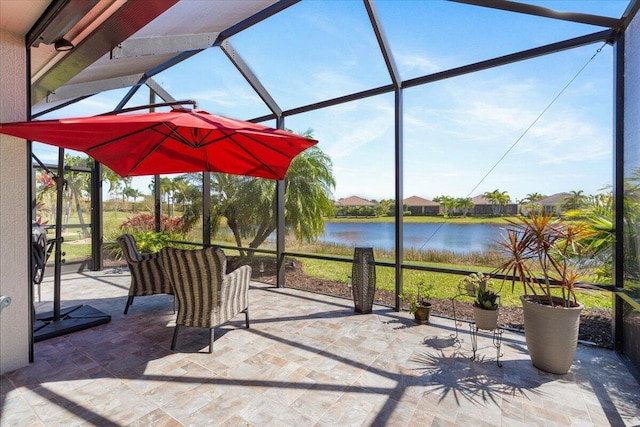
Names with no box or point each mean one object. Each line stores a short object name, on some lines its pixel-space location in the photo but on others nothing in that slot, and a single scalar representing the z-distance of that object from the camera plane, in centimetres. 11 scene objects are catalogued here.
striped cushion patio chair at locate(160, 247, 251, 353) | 282
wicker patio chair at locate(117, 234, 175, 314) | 393
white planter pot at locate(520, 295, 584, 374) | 253
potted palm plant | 254
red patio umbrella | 220
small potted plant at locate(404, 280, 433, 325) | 373
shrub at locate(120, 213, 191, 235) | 754
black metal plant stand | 276
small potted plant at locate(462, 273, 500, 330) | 293
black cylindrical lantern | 411
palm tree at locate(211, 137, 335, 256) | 793
